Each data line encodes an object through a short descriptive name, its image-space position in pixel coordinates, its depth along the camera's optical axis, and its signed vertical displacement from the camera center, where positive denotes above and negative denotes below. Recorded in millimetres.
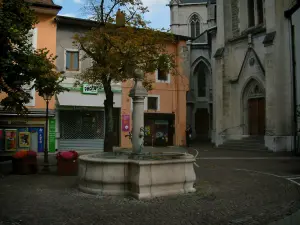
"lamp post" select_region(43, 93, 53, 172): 13562 -1187
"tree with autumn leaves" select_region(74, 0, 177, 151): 15125 +3798
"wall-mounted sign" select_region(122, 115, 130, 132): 25461 +434
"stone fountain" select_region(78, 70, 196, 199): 7918 -1172
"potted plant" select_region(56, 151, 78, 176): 12359 -1304
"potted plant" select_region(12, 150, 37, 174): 12773 -1273
